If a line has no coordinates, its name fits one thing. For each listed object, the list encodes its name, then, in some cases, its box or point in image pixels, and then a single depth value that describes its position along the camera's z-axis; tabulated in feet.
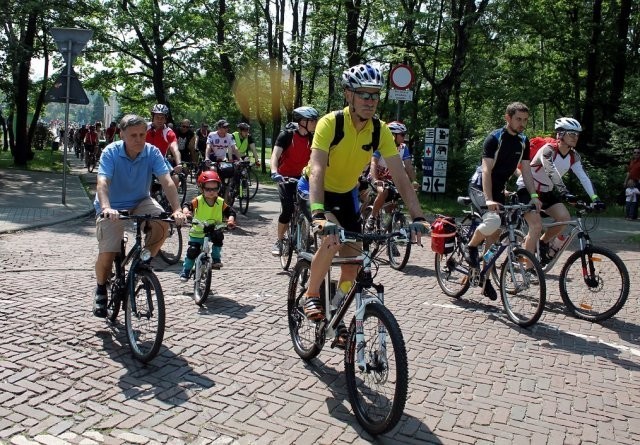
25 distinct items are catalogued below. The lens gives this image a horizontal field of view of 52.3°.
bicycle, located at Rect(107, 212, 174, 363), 15.28
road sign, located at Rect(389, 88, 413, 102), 39.42
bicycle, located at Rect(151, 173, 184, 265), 28.55
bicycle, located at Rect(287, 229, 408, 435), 11.75
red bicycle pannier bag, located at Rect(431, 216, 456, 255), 21.62
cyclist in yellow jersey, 14.14
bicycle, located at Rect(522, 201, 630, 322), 20.80
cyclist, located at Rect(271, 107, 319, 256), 27.73
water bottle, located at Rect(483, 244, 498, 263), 22.00
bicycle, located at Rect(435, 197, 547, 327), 20.07
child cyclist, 22.62
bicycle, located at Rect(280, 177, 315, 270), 26.53
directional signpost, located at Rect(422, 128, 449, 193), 49.65
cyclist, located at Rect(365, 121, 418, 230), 29.91
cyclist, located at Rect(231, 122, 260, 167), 46.17
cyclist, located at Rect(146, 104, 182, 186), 31.55
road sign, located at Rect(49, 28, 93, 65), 41.19
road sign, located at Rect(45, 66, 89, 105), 42.04
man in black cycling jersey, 21.70
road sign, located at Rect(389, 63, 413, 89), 39.75
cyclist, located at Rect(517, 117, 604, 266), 23.43
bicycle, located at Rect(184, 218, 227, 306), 21.21
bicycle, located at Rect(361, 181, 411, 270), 28.81
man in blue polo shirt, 16.93
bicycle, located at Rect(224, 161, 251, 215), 42.55
